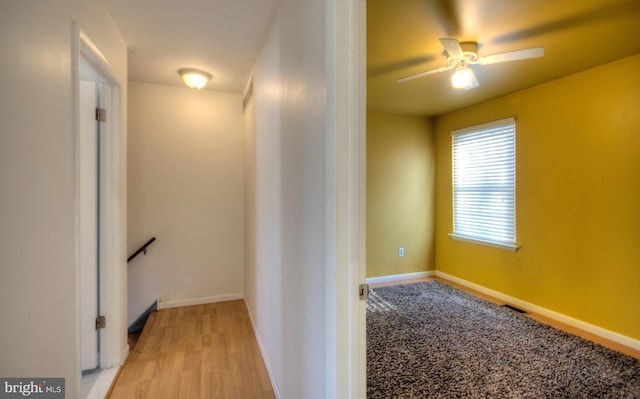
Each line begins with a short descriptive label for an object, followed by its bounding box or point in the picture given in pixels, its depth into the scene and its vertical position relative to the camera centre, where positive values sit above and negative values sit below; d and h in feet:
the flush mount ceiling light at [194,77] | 9.30 +4.08
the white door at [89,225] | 6.70 -0.51
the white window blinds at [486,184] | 11.56 +0.70
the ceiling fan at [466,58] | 6.75 +3.59
